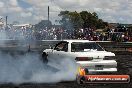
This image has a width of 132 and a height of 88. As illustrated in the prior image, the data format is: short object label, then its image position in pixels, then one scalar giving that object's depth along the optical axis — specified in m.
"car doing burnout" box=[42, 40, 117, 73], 11.36
